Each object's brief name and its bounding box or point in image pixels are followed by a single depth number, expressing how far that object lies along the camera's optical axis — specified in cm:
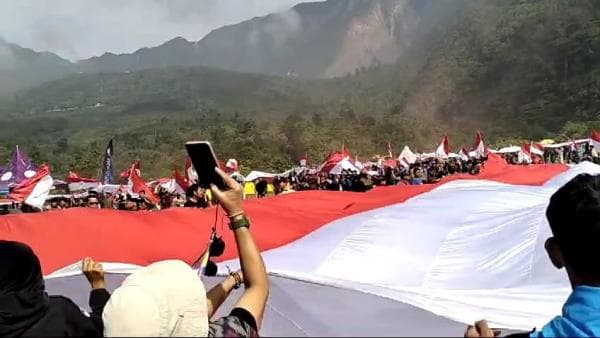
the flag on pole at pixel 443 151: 2734
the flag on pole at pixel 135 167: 1768
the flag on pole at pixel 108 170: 2242
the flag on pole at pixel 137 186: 1625
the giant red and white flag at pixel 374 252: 250
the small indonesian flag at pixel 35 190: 1223
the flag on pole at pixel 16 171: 2089
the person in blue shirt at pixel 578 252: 171
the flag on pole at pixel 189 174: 1750
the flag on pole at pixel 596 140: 2166
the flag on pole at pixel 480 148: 2720
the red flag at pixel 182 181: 1808
